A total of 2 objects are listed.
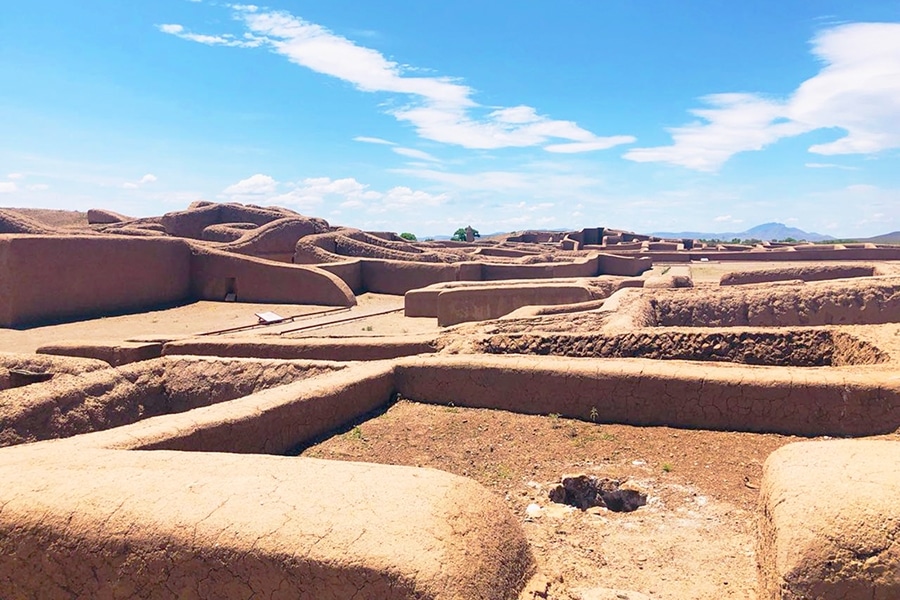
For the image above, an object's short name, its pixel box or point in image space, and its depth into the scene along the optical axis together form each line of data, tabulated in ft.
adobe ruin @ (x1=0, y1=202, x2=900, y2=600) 8.25
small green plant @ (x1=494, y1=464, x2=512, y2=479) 14.83
